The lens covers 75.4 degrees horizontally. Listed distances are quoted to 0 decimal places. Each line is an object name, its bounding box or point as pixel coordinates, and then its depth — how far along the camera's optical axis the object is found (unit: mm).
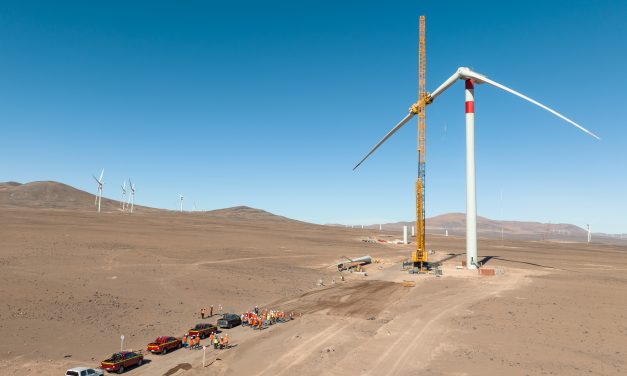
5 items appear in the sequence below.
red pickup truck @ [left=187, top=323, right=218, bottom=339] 39812
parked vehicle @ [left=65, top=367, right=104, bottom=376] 28781
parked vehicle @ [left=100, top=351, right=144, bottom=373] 31094
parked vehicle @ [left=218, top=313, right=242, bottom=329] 43781
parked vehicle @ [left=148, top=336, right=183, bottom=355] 35531
